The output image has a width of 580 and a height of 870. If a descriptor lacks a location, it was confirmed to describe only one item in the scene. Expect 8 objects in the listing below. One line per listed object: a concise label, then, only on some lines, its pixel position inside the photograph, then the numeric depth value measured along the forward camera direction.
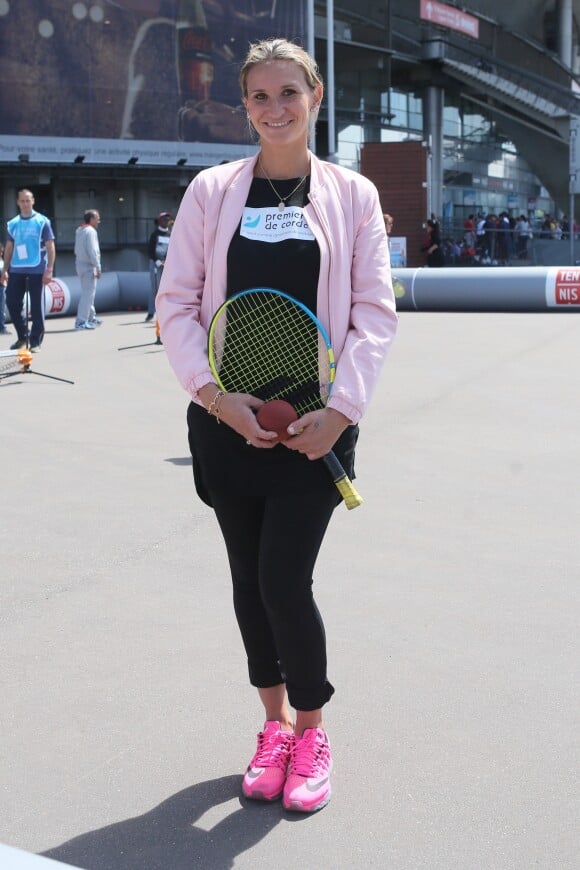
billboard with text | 28.50
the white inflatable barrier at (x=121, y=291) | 22.28
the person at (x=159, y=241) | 17.48
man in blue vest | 13.46
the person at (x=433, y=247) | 30.67
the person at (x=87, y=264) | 17.84
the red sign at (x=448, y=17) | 42.97
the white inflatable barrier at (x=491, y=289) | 20.02
